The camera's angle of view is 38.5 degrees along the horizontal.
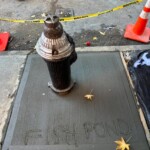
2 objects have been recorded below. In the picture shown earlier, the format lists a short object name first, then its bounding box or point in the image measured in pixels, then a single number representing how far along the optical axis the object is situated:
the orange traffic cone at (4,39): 3.45
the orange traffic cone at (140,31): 3.35
